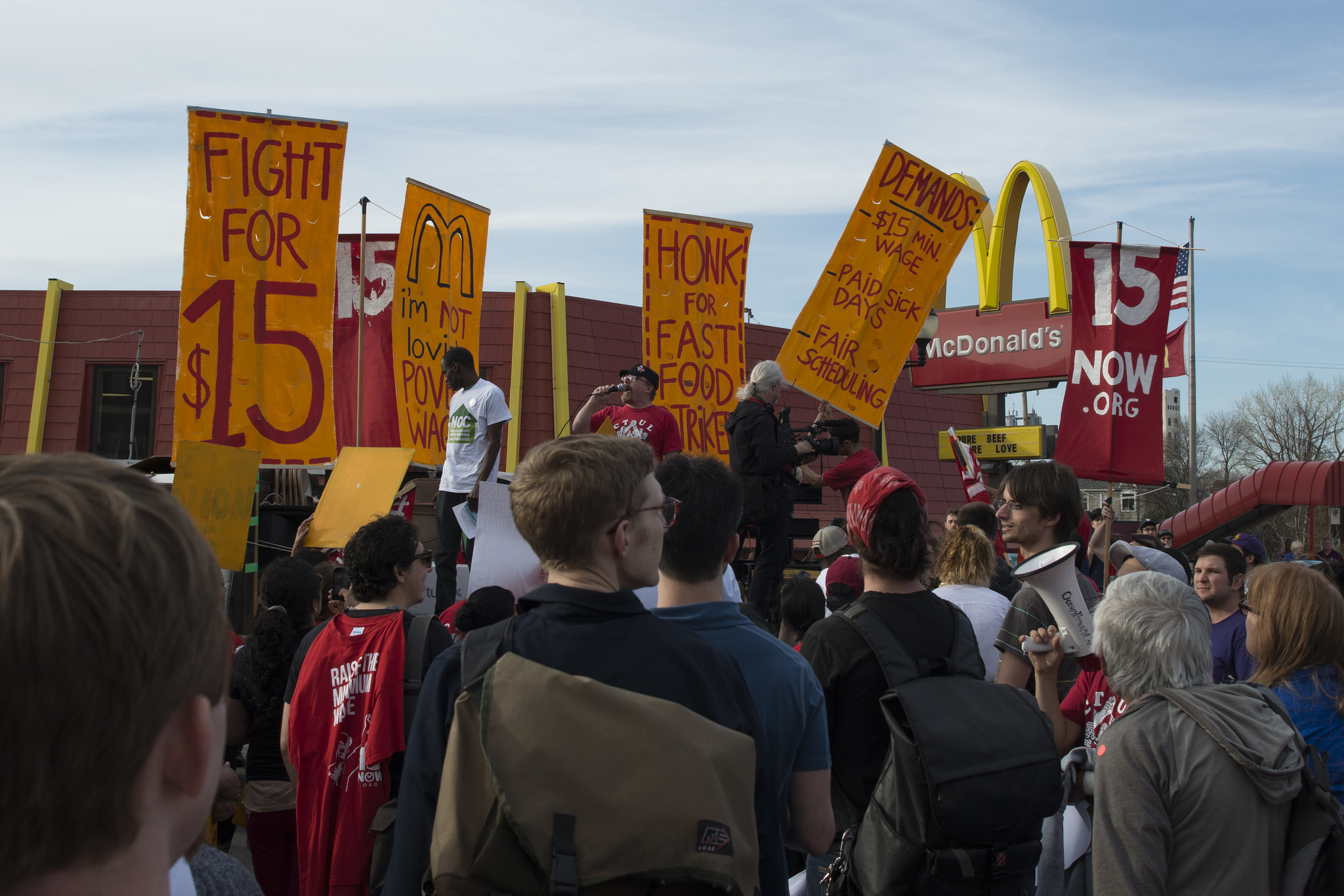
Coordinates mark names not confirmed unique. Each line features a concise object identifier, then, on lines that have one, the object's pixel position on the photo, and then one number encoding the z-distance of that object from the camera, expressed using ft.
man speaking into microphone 24.44
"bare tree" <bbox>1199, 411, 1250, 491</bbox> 215.31
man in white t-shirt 22.75
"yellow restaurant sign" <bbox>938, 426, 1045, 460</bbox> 72.69
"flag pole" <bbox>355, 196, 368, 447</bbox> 27.25
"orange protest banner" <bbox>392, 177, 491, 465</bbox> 27.17
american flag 79.36
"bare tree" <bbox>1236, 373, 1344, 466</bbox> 191.93
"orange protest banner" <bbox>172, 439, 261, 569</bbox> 20.40
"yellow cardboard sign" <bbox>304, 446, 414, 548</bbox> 21.13
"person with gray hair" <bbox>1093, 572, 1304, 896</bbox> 7.77
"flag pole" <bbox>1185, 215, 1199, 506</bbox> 83.61
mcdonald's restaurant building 58.85
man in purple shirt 14.82
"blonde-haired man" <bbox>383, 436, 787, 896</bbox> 6.06
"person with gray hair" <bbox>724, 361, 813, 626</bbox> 22.63
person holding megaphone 11.07
